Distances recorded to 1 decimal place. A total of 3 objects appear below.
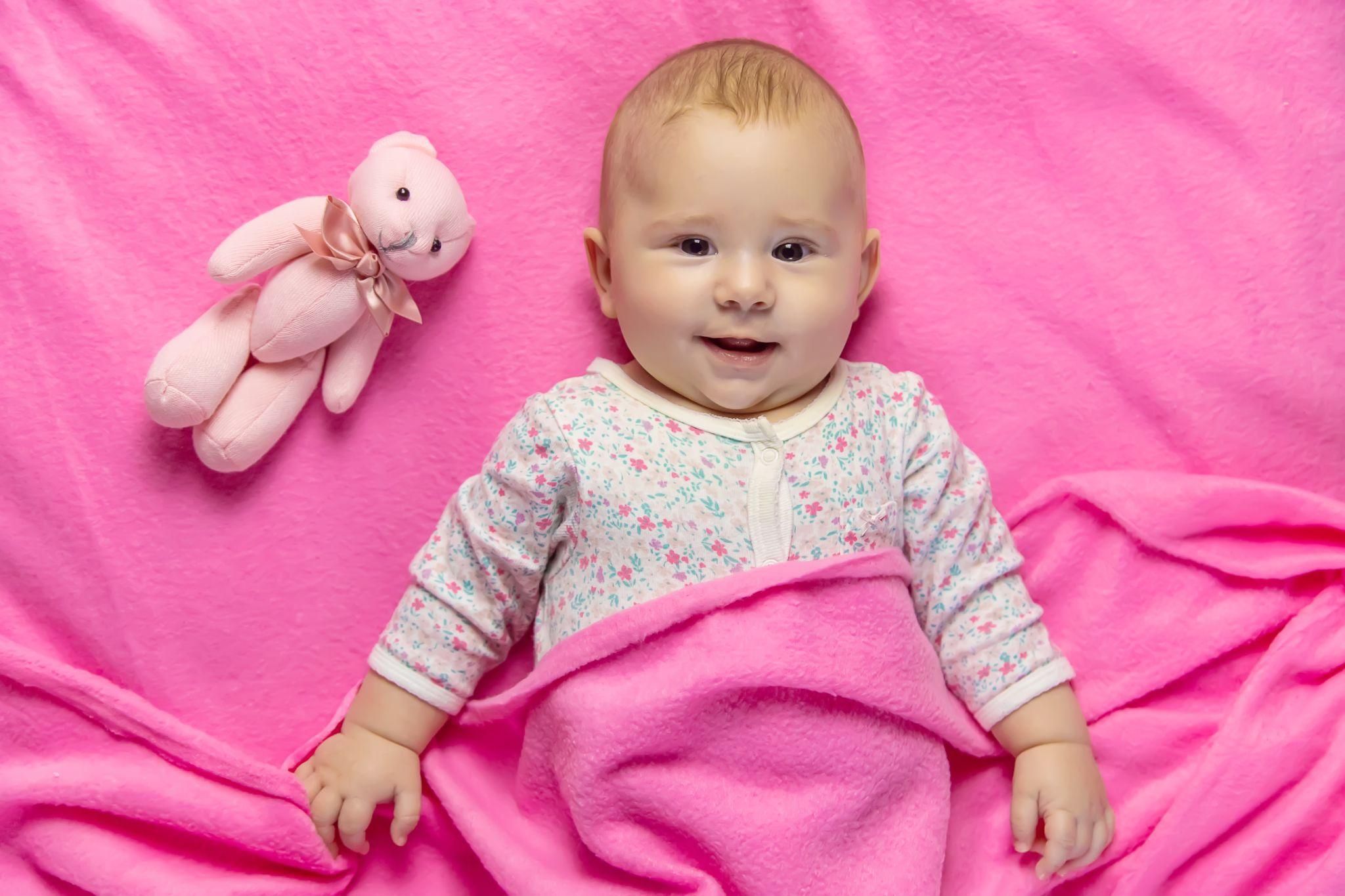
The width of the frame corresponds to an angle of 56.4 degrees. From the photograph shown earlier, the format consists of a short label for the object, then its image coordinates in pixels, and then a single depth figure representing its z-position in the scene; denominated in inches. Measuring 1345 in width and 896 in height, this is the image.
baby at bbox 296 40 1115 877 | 46.1
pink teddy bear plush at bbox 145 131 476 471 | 47.1
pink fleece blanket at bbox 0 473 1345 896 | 44.4
